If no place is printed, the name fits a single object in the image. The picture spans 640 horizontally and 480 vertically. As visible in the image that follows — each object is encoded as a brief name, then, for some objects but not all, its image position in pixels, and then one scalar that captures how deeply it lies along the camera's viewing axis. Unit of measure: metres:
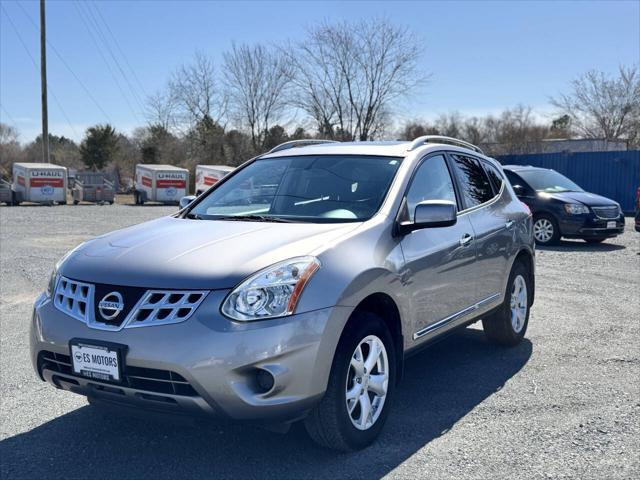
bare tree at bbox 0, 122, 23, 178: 60.84
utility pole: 37.47
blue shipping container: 25.08
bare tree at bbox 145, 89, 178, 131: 56.00
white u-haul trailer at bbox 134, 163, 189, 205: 38.03
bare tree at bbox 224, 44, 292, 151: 50.09
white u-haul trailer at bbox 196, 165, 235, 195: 36.06
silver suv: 3.16
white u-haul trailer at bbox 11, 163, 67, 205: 34.69
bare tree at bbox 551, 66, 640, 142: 44.25
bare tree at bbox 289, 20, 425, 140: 42.03
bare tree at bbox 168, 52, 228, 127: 54.50
